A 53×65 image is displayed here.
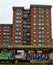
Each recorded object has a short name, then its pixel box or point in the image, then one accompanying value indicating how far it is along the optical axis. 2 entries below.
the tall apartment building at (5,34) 80.03
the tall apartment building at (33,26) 74.25
